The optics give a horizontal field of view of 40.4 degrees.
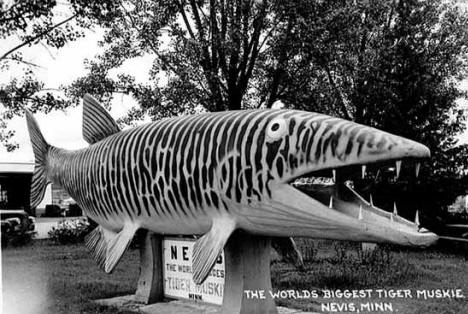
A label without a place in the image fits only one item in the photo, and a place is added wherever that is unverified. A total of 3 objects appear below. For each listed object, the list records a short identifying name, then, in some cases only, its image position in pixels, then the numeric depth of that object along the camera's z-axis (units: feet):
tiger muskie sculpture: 14.30
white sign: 20.71
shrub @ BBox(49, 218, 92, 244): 38.24
